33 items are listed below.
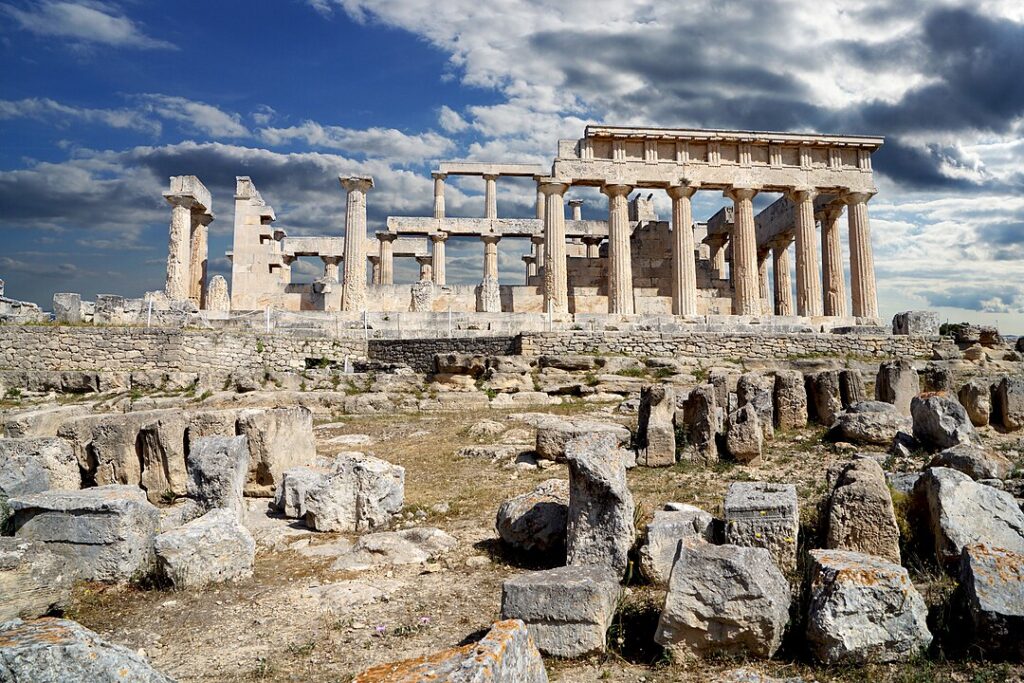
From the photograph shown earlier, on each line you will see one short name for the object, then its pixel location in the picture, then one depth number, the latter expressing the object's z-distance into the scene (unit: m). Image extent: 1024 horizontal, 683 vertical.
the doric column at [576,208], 41.91
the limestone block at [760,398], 9.77
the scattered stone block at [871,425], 9.09
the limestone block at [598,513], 4.96
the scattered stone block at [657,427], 8.81
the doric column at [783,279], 33.09
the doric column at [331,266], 36.12
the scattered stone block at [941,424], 8.17
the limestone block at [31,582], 4.00
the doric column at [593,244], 36.47
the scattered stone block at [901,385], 11.09
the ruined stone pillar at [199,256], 29.17
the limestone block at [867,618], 3.55
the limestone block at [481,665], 2.64
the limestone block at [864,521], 4.73
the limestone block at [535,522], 5.56
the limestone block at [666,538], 4.87
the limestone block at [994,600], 3.47
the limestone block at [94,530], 5.14
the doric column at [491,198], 34.81
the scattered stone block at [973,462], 6.46
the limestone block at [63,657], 2.43
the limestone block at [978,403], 10.33
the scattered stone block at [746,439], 8.59
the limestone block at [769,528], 4.73
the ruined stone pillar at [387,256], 35.16
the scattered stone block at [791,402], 10.58
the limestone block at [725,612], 3.71
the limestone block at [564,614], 3.85
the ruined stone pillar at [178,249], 27.25
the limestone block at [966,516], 4.68
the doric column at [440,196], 34.94
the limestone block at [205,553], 4.99
